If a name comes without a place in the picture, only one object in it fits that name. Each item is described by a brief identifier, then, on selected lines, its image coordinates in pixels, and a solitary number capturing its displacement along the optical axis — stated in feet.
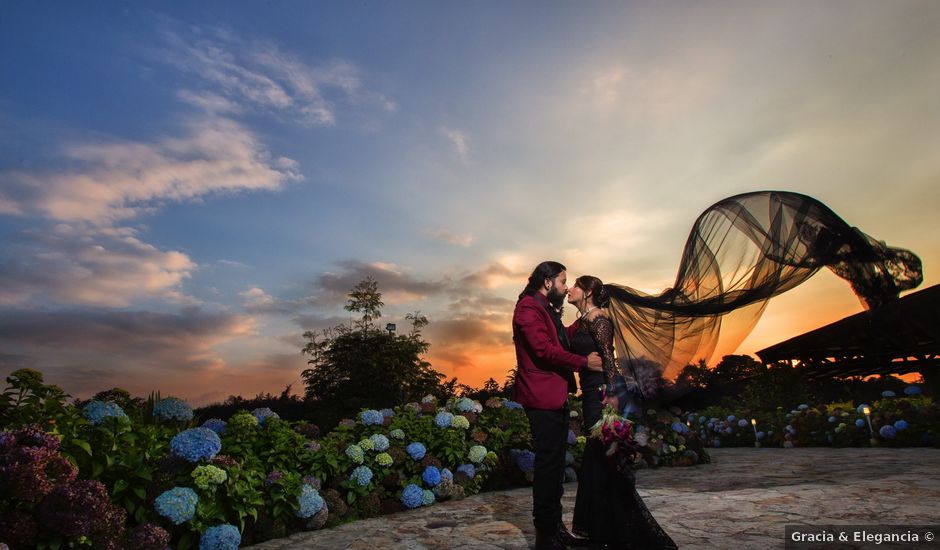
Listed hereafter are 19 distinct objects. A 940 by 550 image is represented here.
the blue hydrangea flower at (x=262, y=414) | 16.93
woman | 11.74
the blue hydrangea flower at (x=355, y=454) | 17.84
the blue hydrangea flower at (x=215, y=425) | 15.89
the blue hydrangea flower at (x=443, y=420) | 21.59
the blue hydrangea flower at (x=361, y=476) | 17.43
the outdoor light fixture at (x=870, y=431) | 31.55
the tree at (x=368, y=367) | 61.00
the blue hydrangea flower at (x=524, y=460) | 22.47
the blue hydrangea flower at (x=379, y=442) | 18.72
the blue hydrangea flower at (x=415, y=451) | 19.48
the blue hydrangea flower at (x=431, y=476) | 18.90
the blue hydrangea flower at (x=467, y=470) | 20.62
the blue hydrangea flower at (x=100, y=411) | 11.61
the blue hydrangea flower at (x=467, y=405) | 23.88
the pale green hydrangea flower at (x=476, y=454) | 21.02
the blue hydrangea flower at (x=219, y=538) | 12.04
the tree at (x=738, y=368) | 44.87
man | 11.59
